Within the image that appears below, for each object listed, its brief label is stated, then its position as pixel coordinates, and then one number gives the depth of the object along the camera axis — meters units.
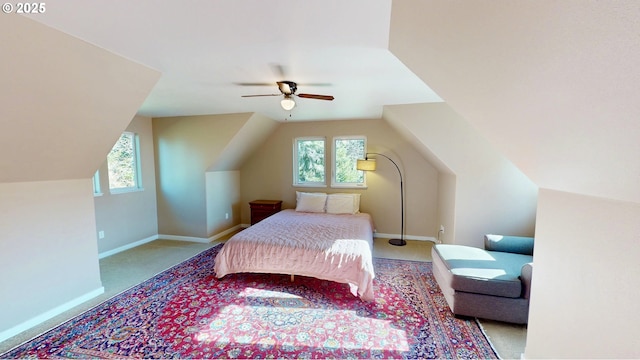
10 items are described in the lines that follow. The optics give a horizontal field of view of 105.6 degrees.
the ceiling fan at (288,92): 2.48
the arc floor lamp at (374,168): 4.53
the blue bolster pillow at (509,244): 2.72
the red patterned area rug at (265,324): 1.88
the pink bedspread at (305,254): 2.63
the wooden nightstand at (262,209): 4.96
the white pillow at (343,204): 4.59
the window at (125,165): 4.00
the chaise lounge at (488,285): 2.10
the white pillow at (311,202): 4.69
